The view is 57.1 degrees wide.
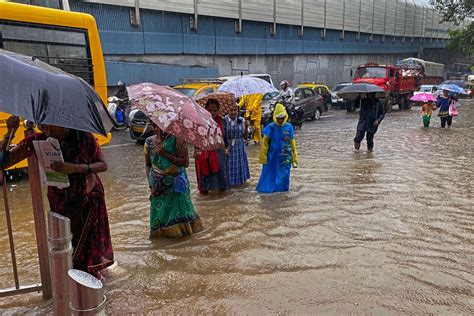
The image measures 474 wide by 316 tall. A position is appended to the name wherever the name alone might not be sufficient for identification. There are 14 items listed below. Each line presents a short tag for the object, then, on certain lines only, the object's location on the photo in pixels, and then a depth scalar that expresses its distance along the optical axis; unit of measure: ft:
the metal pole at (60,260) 7.59
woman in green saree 14.17
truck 72.23
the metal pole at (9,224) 9.79
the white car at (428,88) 91.23
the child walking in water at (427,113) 50.21
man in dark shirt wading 32.83
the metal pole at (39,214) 10.09
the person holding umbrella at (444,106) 46.52
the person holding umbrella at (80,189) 9.99
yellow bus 23.36
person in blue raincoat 21.08
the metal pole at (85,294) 5.80
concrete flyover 62.75
